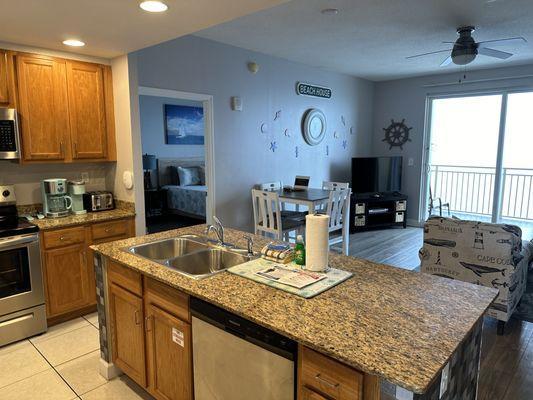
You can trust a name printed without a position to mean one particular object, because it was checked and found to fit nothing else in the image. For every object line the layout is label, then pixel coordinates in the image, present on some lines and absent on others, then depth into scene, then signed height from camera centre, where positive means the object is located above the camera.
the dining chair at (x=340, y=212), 4.57 -0.75
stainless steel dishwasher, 1.36 -0.82
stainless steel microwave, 2.85 +0.14
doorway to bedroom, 6.36 -0.18
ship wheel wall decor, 6.90 +0.36
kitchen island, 1.11 -0.60
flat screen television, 6.46 -0.35
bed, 6.09 -0.66
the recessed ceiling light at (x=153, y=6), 2.08 +0.84
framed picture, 7.23 +0.57
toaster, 3.48 -0.46
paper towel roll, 1.74 -0.43
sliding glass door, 5.95 -0.05
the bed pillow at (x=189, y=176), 7.02 -0.44
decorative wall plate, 5.67 +0.42
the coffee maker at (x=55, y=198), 3.18 -0.40
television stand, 6.40 -1.00
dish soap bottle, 1.92 -0.51
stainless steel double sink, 2.18 -0.62
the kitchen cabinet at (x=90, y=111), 3.29 +0.38
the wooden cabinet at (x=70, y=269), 2.99 -0.97
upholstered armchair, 2.83 -0.82
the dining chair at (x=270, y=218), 4.32 -0.78
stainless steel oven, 2.74 -0.95
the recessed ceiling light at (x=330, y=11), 3.29 +1.27
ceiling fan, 3.79 +1.08
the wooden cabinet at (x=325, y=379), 1.14 -0.73
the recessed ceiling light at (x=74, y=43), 2.87 +0.87
